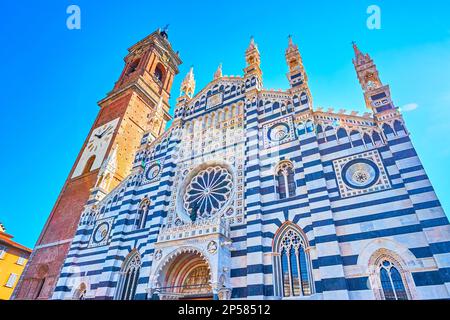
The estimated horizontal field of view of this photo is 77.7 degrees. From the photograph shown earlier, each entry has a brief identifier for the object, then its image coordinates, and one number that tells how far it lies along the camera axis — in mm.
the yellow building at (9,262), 33281
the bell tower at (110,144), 22828
